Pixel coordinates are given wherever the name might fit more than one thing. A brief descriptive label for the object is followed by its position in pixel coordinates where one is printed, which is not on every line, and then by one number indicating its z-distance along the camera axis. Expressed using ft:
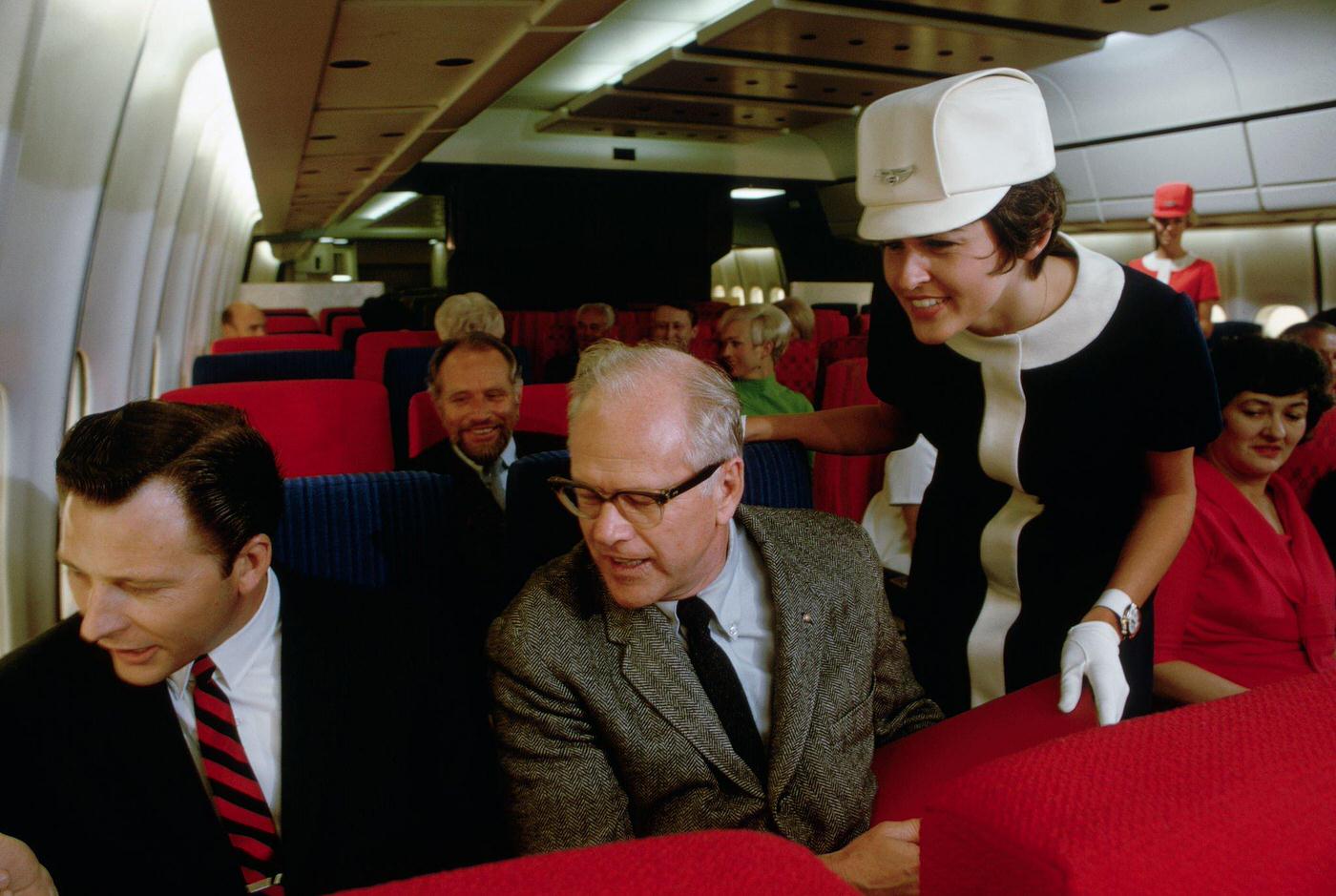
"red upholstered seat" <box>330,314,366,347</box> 33.28
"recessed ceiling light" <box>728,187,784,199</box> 65.77
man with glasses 5.42
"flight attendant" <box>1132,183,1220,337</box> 21.36
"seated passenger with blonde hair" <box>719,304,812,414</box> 14.56
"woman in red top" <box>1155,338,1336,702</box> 8.50
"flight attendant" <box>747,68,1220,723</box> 5.63
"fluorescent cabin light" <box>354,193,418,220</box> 63.98
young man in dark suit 4.99
